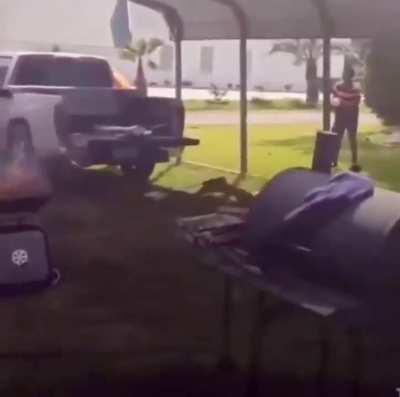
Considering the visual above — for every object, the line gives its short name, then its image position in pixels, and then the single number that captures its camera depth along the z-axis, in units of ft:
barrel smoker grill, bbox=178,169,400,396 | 13.46
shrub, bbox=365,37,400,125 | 52.60
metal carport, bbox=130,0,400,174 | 31.01
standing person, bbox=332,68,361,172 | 39.55
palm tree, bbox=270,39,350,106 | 52.54
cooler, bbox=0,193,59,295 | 18.34
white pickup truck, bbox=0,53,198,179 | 28.71
